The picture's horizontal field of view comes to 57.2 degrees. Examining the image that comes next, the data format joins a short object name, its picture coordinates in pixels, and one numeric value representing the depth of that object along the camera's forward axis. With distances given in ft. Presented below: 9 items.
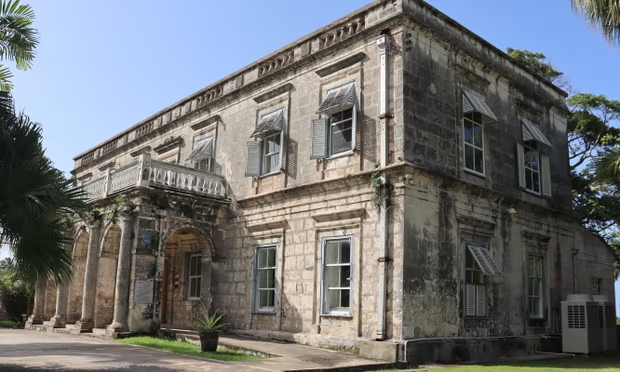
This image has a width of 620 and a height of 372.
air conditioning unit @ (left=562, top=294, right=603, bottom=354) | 47.29
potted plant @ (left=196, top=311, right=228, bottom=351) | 37.81
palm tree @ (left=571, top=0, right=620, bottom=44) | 37.18
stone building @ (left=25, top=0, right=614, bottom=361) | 39.63
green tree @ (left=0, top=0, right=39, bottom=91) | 34.06
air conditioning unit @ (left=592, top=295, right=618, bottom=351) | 48.75
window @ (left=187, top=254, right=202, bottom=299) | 56.85
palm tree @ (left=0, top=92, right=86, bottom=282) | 25.36
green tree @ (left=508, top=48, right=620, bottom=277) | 68.23
